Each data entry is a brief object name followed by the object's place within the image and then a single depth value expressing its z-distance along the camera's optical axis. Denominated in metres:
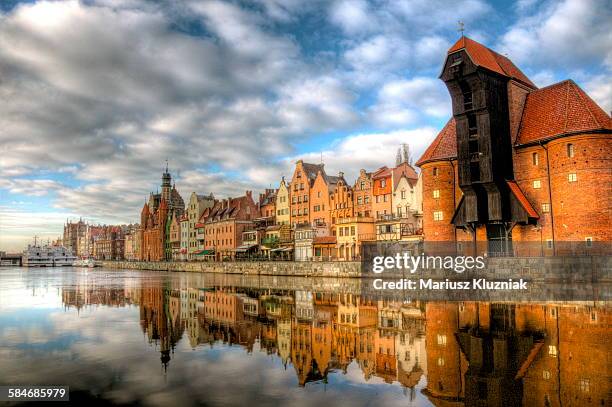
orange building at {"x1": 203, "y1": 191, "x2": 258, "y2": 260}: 97.06
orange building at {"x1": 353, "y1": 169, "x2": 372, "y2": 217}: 67.44
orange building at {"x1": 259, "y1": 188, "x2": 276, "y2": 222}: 91.31
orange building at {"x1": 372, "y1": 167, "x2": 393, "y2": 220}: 64.69
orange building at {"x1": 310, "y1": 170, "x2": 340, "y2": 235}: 74.31
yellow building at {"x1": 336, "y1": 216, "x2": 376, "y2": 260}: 63.62
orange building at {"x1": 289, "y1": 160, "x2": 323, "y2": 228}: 79.69
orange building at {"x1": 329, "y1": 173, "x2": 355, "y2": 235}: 70.81
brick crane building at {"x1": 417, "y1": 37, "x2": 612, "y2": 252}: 40.41
